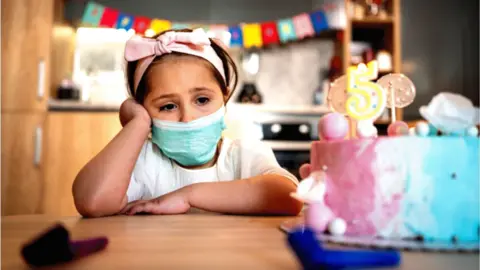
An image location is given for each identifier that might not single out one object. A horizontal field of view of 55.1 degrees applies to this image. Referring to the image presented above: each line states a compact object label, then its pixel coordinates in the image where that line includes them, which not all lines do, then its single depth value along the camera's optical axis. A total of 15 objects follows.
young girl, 0.92
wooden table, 0.41
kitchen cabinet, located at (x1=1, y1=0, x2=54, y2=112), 2.81
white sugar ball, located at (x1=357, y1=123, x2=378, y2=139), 0.60
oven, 2.93
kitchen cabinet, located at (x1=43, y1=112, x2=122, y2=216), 2.78
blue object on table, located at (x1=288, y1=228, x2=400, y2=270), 0.36
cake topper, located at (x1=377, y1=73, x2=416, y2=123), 0.73
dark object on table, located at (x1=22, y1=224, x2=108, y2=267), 0.38
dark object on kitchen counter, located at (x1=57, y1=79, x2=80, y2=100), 2.96
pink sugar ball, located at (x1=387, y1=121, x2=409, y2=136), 0.63
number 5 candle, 0.65
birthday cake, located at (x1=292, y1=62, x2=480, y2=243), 0.55
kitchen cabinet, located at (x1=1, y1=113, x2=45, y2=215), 2.79
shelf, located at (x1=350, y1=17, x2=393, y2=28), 3.17
